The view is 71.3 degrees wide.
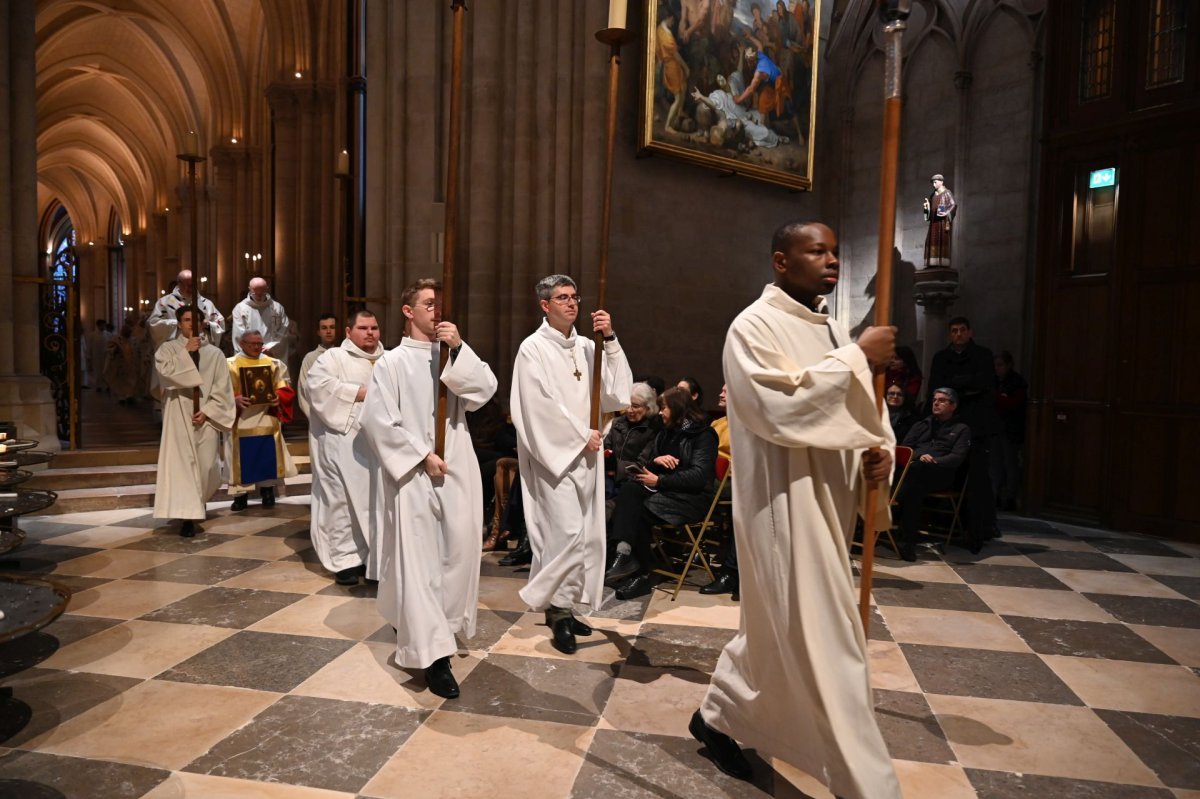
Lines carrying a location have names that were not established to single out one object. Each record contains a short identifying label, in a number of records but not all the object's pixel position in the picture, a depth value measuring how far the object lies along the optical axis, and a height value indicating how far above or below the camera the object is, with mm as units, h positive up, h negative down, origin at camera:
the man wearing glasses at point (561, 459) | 3904 -483
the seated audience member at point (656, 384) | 5953 -173
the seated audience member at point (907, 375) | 7848 -103
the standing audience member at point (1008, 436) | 8133 -690
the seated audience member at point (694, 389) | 5379 -192
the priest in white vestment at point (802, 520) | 2242 -459
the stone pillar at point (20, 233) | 7656 +1076
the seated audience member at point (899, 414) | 6676 -408
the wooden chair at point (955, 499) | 6285 -1035
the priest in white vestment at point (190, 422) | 6332 -555
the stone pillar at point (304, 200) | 14234 +2652
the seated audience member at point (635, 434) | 5582 -501
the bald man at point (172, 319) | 9578 +389
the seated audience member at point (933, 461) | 6066 -708
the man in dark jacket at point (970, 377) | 7340 -109
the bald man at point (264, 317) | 10516 +448
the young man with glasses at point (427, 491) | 3326 -562
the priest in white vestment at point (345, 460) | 5156 -671
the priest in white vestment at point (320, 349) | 6180 +38
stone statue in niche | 9867 +1658
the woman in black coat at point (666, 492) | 4992 -806
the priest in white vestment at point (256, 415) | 7188 -551
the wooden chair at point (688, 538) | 4906 -1158
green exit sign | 7383 +1687
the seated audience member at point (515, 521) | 5738 -1178
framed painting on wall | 8555 +3003
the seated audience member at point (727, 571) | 4984 -1263
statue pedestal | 10086 +804
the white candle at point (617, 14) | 3287 +1356
